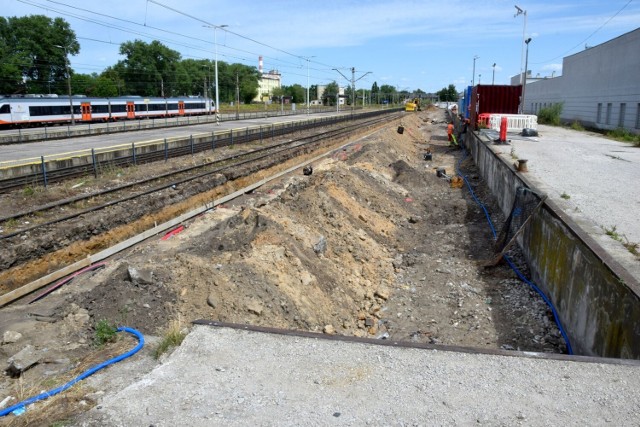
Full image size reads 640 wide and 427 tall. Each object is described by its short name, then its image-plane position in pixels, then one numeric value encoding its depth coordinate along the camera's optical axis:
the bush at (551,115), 42.44
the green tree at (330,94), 155.40
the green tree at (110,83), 93.75
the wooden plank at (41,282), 9.70
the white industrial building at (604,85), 31.27
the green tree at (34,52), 74.19
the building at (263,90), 139.68
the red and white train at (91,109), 43.50
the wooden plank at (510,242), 10.52
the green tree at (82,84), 87.89
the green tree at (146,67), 105.31
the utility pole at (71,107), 47.25
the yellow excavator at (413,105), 99.56
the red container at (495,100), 32.00
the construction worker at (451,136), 36.76
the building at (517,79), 81.76
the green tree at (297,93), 165.21
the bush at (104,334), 6.47
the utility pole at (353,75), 74.54
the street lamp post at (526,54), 33.56
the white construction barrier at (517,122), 28.09
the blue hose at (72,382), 4.78
